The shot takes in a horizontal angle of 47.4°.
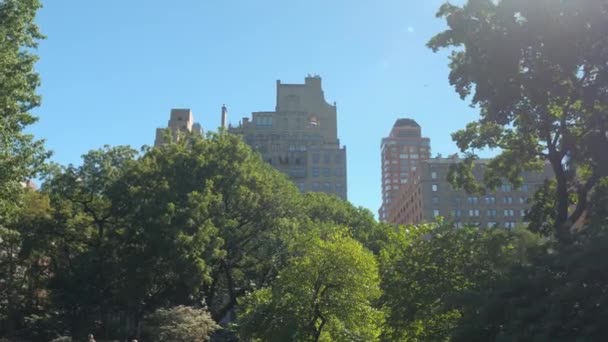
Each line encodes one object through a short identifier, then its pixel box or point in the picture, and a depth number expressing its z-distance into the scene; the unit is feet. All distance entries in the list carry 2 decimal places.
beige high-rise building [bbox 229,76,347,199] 429.79
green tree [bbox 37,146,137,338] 131.34
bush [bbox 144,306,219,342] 102.53
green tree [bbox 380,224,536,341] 75.31
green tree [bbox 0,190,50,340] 129.18
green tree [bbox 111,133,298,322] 118.32
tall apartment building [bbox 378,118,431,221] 581.94
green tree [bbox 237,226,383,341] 83.92
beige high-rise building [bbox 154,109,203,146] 397.58
